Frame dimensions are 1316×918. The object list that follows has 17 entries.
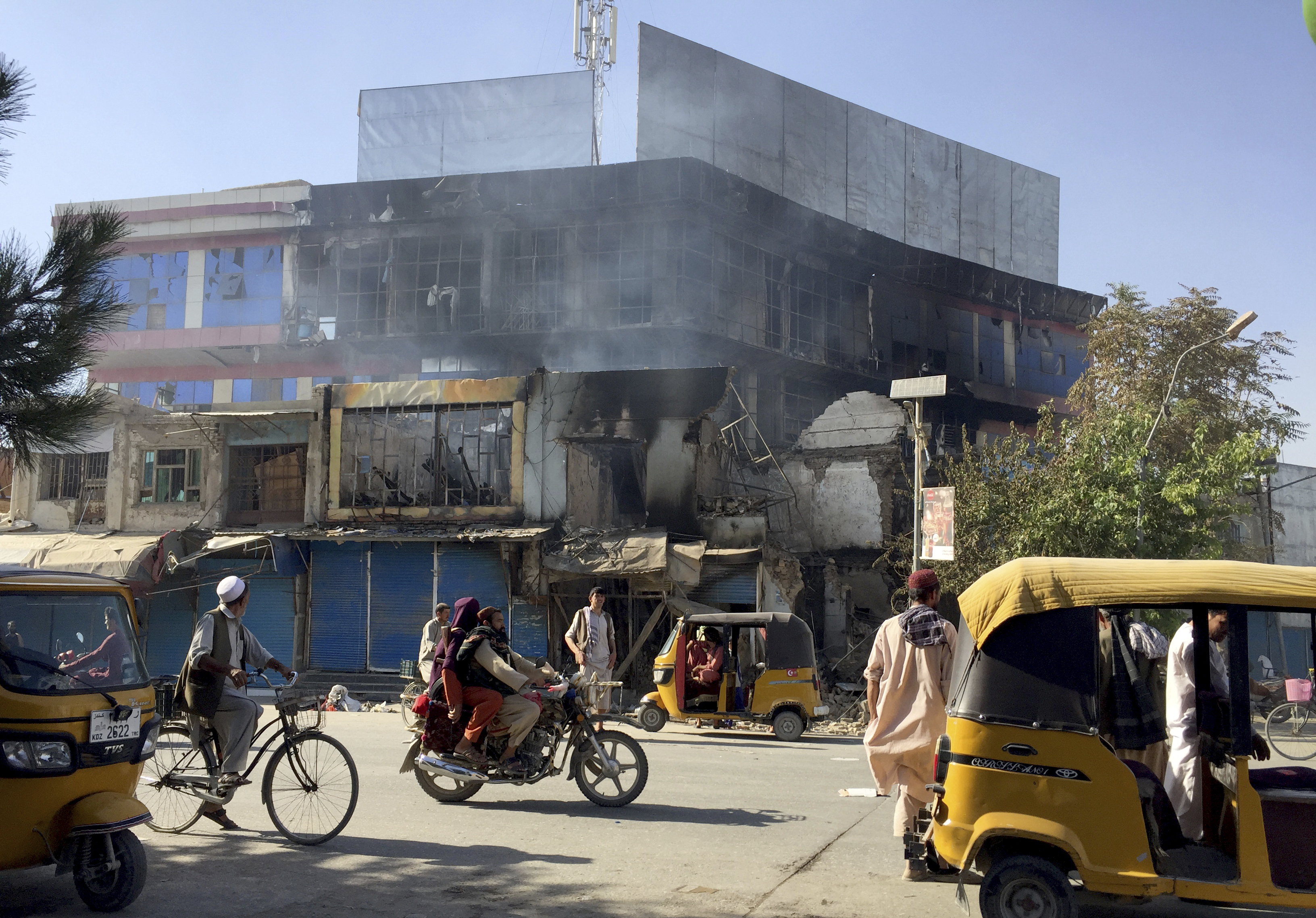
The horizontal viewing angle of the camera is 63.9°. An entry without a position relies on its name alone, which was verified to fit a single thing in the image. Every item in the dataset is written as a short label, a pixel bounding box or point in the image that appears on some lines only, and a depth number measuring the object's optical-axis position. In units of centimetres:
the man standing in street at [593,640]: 1510
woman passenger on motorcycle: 825
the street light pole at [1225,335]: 1777
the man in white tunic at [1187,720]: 530
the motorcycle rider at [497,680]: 823
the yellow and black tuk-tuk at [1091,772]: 503
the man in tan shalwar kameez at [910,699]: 668
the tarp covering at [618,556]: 2175
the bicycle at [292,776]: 741
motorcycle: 835
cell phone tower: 4572
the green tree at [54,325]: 766
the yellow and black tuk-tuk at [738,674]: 1531
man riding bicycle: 739
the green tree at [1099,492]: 1861
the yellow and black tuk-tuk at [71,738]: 541
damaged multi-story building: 2588
